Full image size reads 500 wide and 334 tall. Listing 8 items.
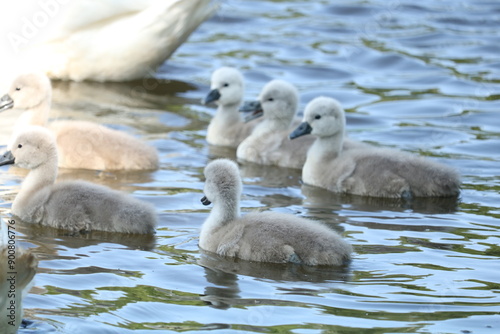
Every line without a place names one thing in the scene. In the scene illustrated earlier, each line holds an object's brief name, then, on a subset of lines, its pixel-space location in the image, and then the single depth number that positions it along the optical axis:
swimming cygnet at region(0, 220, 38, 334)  9.59
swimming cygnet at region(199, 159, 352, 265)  13.55
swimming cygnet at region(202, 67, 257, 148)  21.69
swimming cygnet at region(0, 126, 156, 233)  15.02
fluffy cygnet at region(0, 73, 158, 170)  18.89
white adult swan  23.34
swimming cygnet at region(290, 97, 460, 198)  17.34
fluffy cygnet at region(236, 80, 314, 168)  20.12
